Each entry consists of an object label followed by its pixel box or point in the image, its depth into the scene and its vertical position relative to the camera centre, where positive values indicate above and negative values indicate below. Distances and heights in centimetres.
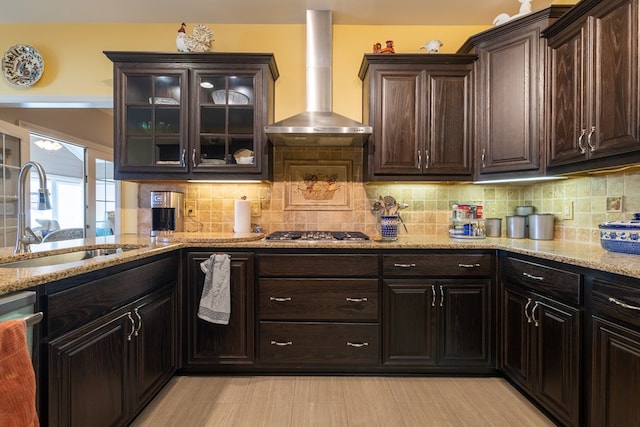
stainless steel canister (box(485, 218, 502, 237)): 271 -12
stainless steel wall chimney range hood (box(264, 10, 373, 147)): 241 +90
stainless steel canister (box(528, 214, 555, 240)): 246 -10
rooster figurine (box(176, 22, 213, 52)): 252 +131
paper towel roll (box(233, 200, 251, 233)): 269 -3
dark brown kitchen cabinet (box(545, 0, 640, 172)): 160 +68
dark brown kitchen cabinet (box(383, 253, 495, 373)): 219 -68
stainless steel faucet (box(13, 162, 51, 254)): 155 +3
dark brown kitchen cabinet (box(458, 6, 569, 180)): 219 +81
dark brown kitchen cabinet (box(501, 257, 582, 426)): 158 -65
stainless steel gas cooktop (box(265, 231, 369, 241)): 238 -17
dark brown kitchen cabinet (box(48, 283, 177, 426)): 120 -67
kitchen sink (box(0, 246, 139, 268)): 163 -26
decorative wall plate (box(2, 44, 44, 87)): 277 +122
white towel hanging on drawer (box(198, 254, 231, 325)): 215 -52
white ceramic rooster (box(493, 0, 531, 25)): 237 +144
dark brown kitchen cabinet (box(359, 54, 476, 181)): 247 +71
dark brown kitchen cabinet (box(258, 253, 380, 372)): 221 -66
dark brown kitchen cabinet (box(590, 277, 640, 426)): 128 -57
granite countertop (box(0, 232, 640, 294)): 121 -21
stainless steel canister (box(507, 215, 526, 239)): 260 -11
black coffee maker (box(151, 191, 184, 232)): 252 +1
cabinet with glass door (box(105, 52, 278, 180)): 247 +74
